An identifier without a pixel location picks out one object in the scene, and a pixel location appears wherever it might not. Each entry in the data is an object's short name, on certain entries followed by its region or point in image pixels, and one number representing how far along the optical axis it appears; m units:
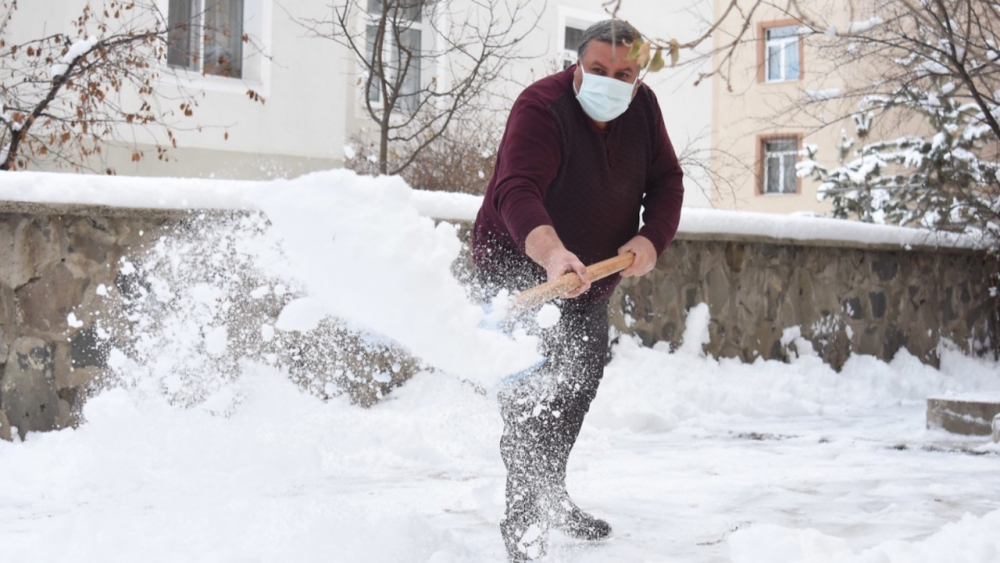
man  2.78
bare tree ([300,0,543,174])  7.16
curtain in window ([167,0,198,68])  9.73
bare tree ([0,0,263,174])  6.18
